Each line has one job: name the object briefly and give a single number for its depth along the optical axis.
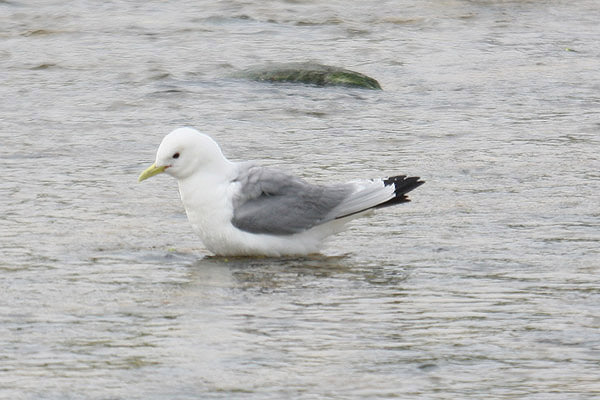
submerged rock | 24.28
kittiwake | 14.06
